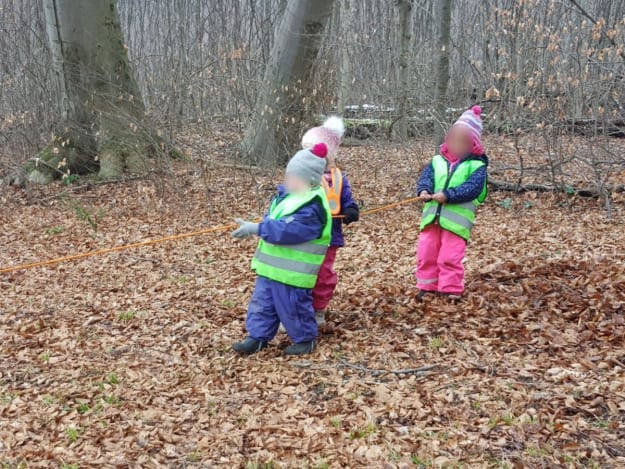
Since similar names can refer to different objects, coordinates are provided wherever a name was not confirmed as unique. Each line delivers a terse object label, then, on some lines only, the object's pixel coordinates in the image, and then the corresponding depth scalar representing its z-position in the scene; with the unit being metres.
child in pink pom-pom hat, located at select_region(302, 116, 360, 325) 4.99
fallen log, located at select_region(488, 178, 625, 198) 8.93
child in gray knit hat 4.46
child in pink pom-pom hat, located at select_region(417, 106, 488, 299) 5.19
